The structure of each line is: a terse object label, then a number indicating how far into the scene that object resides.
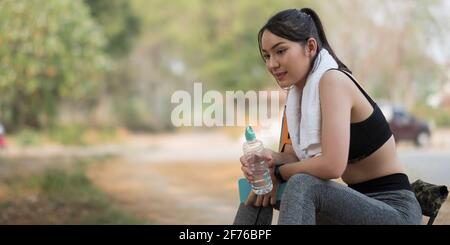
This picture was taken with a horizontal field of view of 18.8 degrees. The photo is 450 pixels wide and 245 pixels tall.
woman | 3.70
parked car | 19.88
